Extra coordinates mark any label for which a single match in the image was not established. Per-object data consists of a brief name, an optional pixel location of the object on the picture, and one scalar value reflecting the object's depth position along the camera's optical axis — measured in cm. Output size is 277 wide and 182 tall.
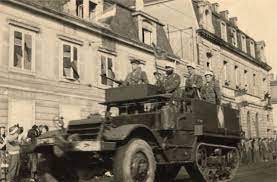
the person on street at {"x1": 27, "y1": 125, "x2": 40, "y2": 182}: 1341
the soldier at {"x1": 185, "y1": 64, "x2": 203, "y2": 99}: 1126
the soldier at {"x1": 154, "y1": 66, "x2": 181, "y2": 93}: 1065
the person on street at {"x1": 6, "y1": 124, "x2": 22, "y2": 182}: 1279
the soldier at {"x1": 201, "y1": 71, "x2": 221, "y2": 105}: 1209
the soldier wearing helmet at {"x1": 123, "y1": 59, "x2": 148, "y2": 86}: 1090
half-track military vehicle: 818
